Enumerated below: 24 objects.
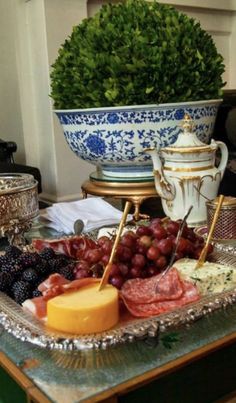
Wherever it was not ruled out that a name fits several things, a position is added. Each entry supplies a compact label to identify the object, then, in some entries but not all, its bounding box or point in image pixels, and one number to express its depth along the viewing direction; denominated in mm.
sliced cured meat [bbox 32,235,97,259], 701
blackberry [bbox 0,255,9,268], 623
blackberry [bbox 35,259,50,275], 611
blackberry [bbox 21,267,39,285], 593
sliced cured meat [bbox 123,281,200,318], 519
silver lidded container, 860
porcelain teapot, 915
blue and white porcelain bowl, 971
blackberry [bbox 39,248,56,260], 641
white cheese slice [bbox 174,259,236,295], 577
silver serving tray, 463
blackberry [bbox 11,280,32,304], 575
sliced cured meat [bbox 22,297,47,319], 523
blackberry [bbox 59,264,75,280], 607
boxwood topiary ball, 948
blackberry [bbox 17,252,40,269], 615
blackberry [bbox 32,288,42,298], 569
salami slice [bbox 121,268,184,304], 539
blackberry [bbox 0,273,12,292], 600
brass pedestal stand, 1005
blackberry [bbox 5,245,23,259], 631
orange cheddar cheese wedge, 476
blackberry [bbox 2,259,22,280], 609
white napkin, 972
